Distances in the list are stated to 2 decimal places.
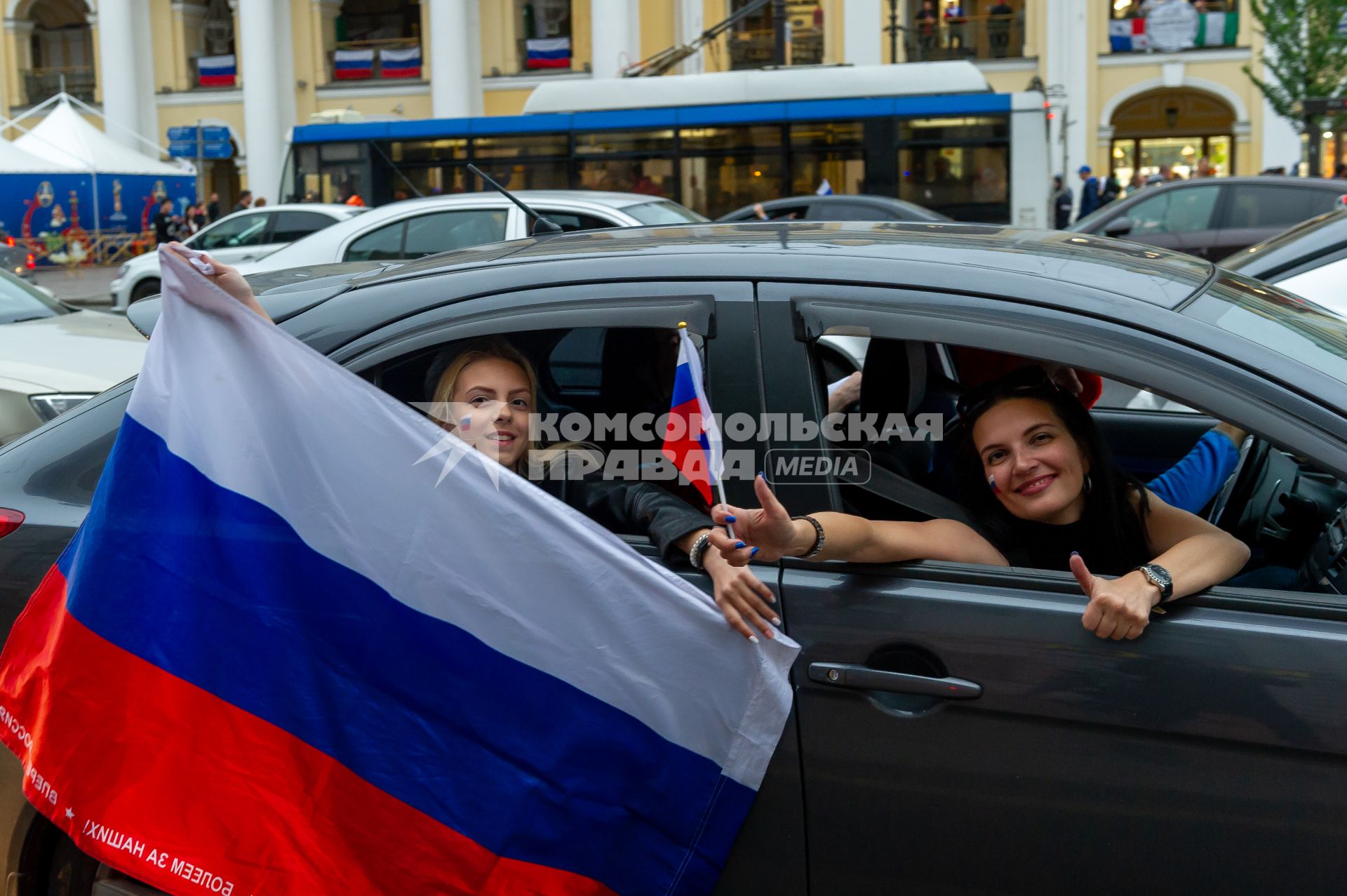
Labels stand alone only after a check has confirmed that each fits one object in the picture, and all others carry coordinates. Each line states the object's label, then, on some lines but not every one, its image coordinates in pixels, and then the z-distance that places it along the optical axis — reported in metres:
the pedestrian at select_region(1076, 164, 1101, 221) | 21.97
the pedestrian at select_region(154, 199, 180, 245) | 26.80
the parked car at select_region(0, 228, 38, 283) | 23.31
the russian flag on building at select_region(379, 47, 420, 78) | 36.84
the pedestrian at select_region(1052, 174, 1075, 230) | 21.53
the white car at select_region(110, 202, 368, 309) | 14.75
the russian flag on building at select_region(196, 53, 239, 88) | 37.72
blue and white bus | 16.39
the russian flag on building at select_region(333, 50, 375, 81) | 37.12
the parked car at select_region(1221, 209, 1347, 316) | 4.95
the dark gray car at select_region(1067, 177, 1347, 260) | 11.83
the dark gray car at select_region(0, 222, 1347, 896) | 2.03
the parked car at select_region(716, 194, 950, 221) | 13.38
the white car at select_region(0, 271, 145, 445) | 5.54
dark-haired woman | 2.38
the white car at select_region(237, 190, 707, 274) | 10.12
